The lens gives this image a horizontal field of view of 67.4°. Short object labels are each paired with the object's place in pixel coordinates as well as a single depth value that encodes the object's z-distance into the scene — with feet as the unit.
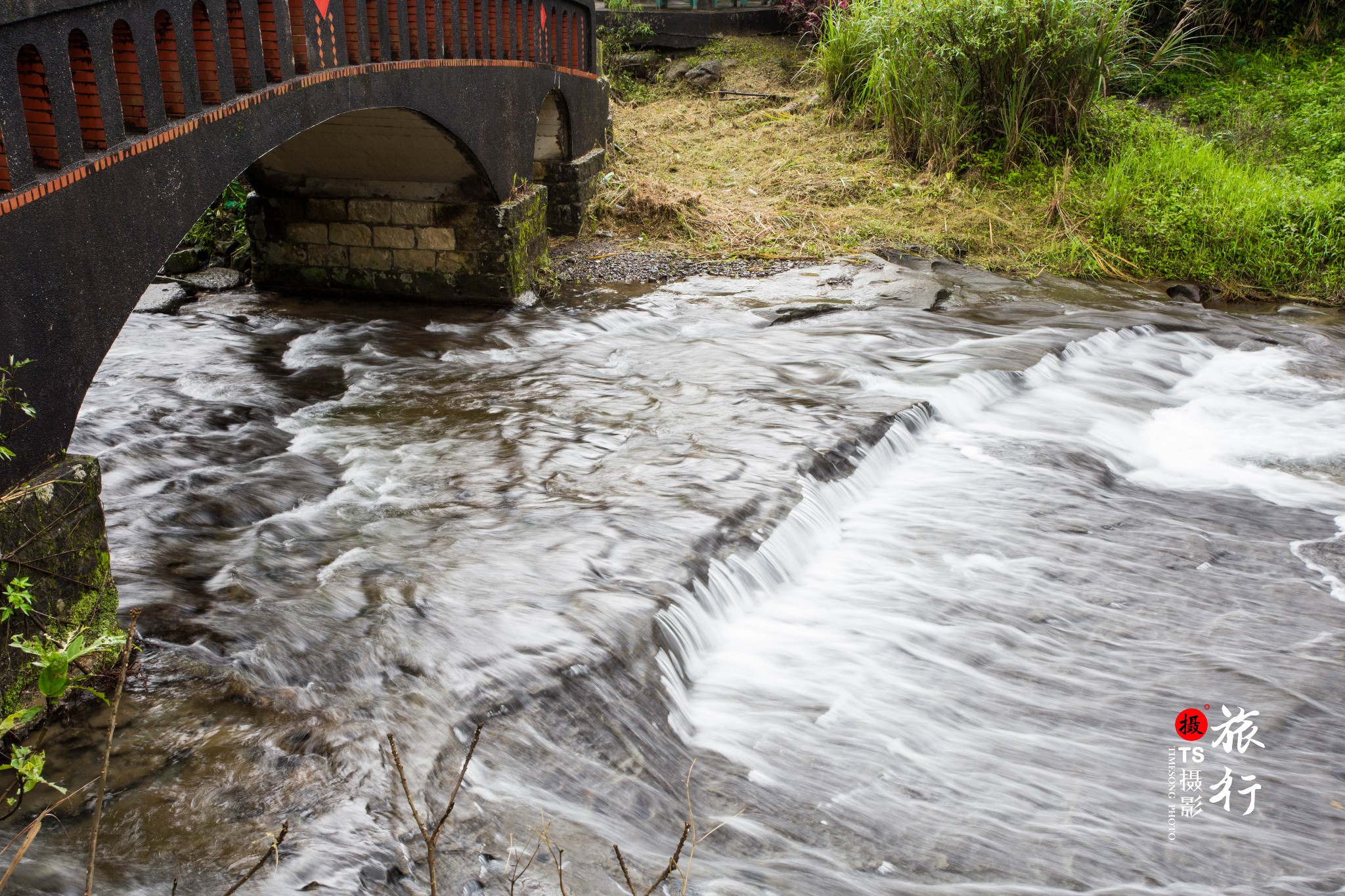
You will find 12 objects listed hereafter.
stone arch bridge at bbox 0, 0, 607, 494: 10.85
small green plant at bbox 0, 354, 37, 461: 10.24
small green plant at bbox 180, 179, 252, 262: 31.81
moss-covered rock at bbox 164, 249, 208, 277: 30.78
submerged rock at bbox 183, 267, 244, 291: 29.81
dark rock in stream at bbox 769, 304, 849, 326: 27.43
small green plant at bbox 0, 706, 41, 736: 8.01
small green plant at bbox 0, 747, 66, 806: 8.16
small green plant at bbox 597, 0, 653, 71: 51.70
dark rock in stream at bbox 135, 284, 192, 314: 27.76
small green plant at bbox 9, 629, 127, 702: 7.77
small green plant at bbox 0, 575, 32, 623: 9.87
